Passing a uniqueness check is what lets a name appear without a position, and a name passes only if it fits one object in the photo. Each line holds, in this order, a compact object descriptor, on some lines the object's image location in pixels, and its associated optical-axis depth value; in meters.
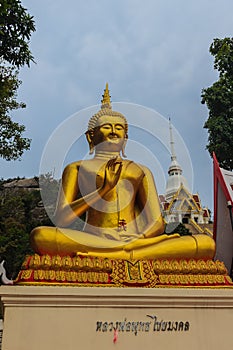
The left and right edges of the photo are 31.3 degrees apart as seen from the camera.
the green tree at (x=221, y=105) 11.54
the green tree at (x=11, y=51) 8.56
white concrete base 3.86
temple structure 31.42
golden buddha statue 4.67
